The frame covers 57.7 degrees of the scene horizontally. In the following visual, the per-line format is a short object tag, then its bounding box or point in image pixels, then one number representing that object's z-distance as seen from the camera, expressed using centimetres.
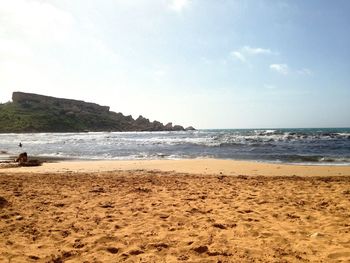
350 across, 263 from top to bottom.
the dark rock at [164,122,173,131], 13725
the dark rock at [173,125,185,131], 13989
